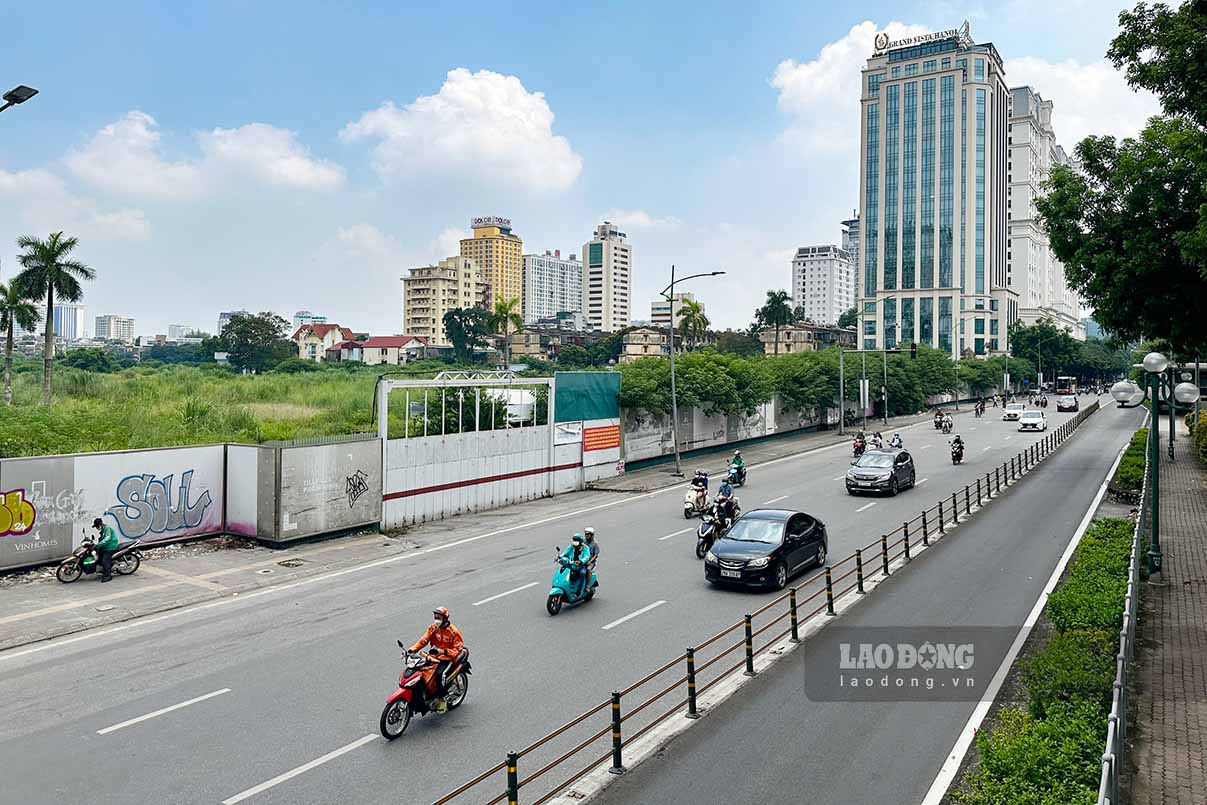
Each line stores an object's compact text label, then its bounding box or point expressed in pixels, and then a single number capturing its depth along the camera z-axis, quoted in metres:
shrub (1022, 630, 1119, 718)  9.10
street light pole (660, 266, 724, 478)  35.54
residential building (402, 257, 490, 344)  193.50
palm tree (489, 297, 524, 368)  83.62
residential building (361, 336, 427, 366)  158.75
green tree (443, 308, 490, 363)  136.00
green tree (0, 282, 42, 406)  50.34
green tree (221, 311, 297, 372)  115.62
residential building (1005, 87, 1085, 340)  179.88
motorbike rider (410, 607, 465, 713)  10.67
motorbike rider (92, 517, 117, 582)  18.27
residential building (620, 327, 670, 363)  148.62
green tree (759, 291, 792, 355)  133.38
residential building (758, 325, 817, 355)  138.75
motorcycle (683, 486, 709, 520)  26.03
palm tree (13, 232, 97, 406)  49.47
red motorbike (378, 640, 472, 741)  10.09
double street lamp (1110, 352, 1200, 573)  16.98
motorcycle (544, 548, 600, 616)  15.41
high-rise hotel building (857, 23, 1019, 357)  152.00
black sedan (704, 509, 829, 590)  16.61
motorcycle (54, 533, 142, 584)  18.03
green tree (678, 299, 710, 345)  74.09
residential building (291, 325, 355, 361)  172.00
